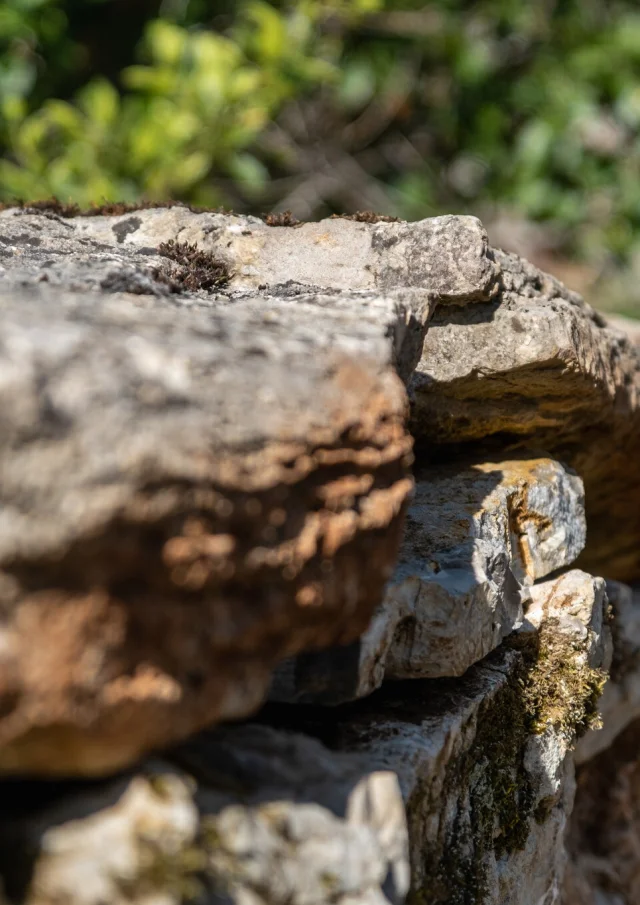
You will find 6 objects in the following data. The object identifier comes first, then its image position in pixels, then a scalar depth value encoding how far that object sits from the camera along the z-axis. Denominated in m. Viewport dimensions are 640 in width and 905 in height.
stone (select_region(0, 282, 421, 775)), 1.43
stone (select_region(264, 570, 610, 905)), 2.18
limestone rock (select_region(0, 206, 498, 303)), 2.76
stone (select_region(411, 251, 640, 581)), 2.89
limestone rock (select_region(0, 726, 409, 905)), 1.57
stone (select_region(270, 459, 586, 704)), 2.07
